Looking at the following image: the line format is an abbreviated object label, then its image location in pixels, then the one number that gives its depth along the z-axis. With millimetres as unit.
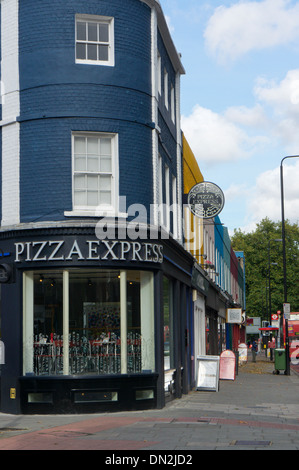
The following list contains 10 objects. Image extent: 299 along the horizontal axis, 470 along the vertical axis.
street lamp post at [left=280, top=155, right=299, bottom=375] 36344
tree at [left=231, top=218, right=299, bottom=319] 90375
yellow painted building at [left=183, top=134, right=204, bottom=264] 26234
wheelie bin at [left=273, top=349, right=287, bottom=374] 34781
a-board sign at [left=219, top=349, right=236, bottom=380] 26569
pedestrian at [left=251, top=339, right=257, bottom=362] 49188
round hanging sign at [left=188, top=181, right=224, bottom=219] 23688
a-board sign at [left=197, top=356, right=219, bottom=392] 23359
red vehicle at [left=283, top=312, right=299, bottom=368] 55625
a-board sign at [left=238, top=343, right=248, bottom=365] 44891
